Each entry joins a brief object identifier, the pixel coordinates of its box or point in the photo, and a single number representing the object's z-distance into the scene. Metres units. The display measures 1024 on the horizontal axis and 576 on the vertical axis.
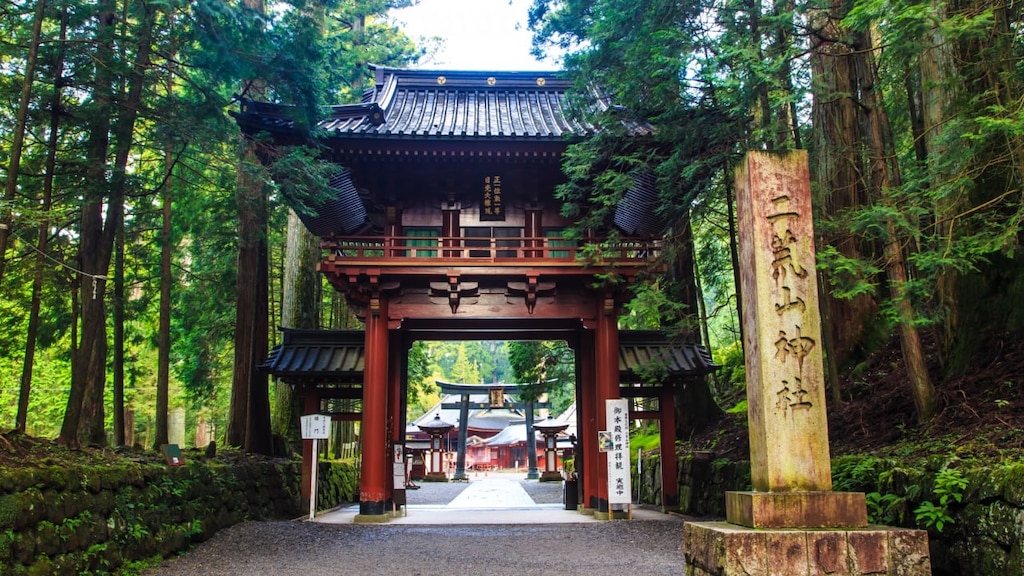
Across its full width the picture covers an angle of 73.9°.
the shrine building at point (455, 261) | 10.82
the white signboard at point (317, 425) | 11.30
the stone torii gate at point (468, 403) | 30.58
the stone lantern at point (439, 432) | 30.30
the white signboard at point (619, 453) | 10.66
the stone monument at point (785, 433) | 4.44
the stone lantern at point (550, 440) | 27.64
